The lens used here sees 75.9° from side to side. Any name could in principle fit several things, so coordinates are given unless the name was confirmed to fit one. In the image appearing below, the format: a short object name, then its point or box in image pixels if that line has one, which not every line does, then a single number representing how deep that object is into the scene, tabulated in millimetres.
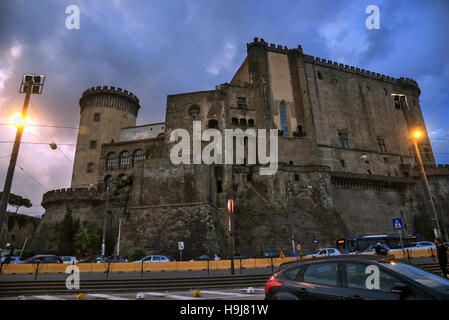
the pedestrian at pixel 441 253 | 10380
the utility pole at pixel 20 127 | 11828
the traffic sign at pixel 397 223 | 13596
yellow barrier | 17600
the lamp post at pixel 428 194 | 14203
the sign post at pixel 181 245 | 22884
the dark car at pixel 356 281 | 3877
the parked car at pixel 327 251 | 22148
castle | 31375
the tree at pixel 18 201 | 50000
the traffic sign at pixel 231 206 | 19198
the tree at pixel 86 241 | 31688
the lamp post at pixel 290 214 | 30688
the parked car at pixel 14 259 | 22928
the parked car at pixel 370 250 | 23136
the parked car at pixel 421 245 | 23391
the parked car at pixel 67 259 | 22656
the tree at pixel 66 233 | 32531
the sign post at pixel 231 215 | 15937
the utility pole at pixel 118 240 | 28547
